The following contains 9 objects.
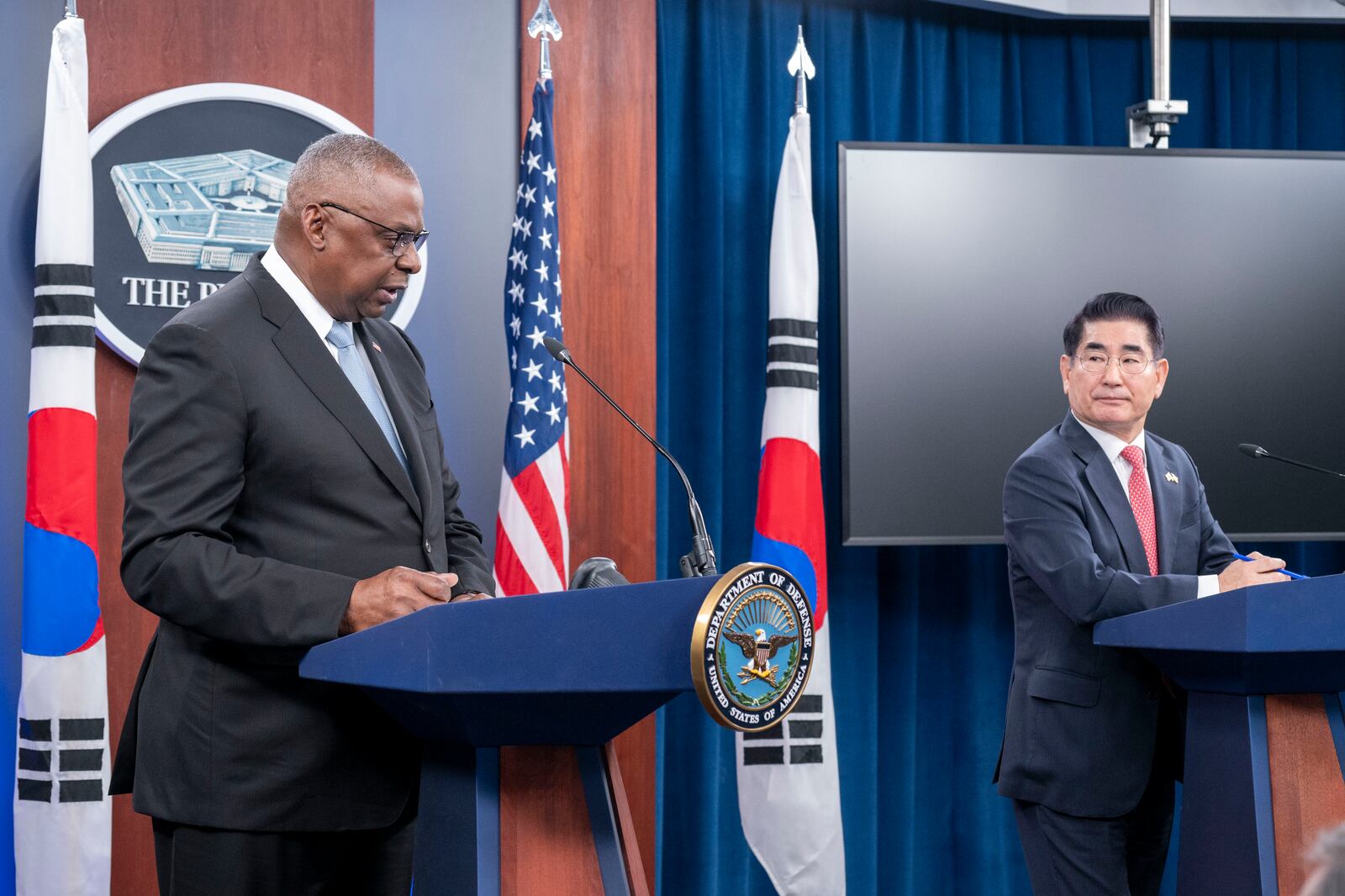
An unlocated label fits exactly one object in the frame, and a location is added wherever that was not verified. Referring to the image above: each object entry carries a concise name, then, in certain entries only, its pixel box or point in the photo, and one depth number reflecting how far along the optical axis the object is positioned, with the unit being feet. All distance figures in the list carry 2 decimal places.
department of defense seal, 15.12
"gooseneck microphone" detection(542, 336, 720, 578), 15.92
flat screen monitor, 22.84
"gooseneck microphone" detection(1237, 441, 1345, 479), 18.86
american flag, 21.51
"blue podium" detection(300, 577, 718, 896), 15.27
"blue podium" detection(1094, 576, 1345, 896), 16.85
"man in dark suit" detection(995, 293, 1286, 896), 18.52
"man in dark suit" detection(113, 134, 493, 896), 15.88
